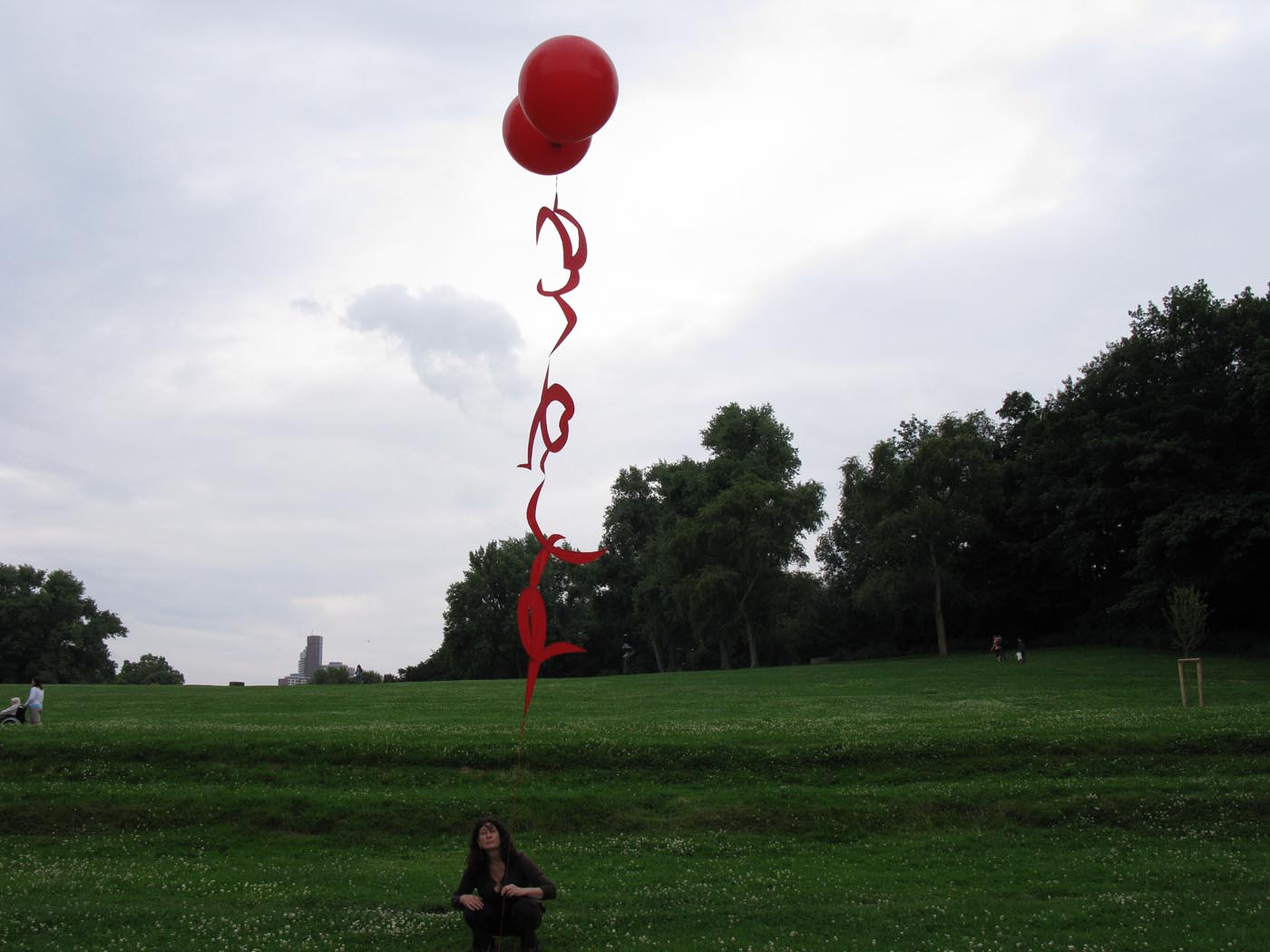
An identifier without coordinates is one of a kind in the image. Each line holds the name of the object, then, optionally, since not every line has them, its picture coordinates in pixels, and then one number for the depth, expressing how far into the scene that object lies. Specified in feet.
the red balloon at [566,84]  32.89
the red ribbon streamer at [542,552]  32.65
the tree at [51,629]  292.61
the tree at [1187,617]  121.70
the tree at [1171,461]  171.10
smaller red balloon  37.17
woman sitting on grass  32.76
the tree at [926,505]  210.38
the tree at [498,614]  309.22
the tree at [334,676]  365.40
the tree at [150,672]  420.97
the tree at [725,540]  223.92
